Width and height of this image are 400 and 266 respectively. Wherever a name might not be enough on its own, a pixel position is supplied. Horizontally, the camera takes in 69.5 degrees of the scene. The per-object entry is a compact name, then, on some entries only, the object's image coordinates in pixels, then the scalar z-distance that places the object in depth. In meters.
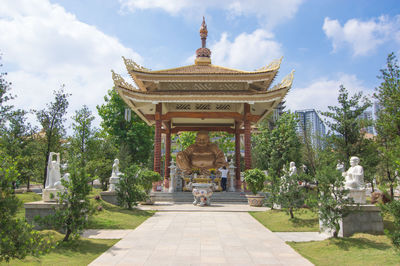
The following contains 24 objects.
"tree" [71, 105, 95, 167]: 16.42
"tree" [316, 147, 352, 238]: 6.28
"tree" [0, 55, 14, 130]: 11.36
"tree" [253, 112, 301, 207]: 21.58
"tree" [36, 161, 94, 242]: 6.02
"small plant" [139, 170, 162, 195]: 13.23
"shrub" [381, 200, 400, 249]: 4.71
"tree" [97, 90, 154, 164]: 27.45
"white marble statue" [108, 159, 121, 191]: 12.40
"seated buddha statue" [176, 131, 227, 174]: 19.39
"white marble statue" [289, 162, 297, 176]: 9.62
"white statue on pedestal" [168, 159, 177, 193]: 16.45
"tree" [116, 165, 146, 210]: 10.95
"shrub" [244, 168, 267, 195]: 13.30
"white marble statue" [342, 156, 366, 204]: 7.00
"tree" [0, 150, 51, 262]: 3.43
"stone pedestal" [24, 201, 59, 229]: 7.04
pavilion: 16.75
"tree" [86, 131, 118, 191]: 14.75
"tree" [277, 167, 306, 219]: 8.80
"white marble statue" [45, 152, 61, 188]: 8.01
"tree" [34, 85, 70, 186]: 14.57
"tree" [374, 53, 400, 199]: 8.89
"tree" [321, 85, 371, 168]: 11.13
